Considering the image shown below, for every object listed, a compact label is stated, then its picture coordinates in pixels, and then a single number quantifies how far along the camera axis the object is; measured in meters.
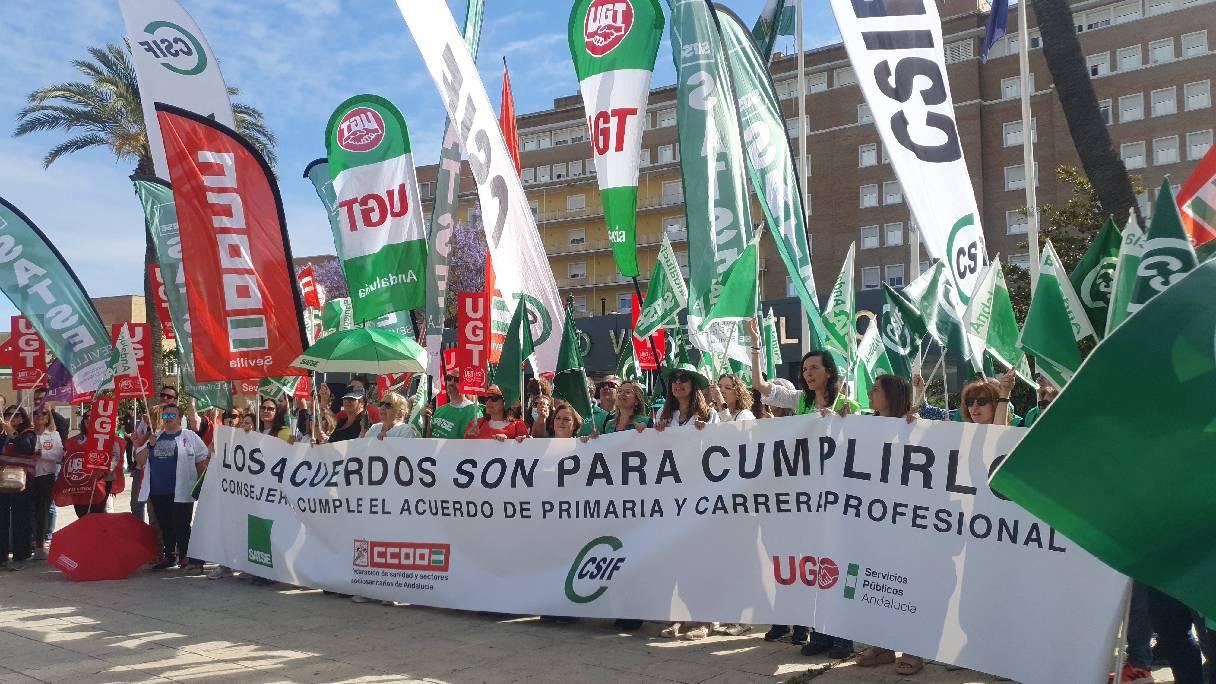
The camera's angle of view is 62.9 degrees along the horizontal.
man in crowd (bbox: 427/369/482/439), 8.73
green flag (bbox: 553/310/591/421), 9.26
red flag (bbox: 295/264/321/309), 19.61
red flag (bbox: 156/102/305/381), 9.33
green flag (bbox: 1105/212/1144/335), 4.96
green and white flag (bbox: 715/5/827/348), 8.64
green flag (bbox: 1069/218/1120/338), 6.29
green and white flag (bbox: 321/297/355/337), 17.18
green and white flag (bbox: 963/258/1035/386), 6.85
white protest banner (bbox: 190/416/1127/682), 5.07
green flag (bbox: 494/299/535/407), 8.71
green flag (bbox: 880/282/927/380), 8.21
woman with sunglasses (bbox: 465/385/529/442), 8.13
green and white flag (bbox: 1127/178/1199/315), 4.56
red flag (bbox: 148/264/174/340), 13.49
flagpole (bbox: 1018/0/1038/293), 15.13
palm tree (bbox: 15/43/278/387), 26.92
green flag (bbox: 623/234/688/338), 10.84
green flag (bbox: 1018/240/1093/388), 5.53
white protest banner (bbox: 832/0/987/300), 6.73
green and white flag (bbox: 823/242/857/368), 9.55
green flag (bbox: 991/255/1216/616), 2.51
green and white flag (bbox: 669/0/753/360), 8.56
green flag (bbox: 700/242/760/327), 8.21
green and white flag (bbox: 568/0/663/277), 9.56
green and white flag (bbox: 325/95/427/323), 10.90
